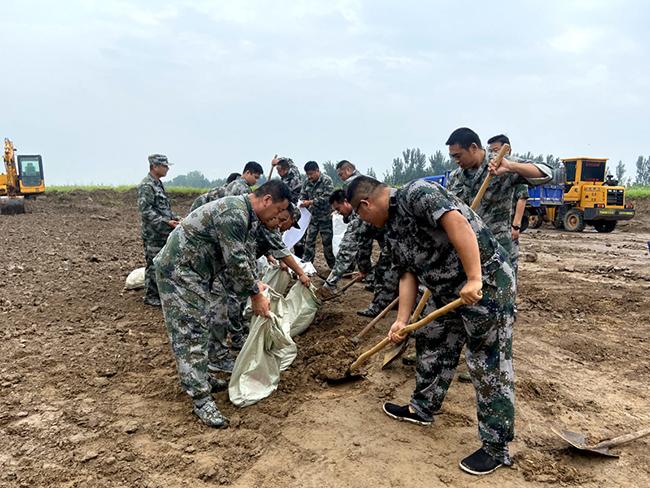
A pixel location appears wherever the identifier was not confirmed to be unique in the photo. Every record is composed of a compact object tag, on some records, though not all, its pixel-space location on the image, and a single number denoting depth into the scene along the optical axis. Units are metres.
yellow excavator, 20.28
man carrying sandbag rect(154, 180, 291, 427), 2.98
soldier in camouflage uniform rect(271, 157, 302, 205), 7.29
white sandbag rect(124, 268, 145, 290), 6.30
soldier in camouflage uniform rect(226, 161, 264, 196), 6.02
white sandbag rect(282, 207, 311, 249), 6.56
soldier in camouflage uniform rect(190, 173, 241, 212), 5.39
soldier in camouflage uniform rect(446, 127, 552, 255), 3.38
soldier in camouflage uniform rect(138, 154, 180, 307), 5.43
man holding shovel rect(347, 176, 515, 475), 2.30
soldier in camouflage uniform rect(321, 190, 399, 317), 4.89
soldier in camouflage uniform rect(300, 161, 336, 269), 7.23
